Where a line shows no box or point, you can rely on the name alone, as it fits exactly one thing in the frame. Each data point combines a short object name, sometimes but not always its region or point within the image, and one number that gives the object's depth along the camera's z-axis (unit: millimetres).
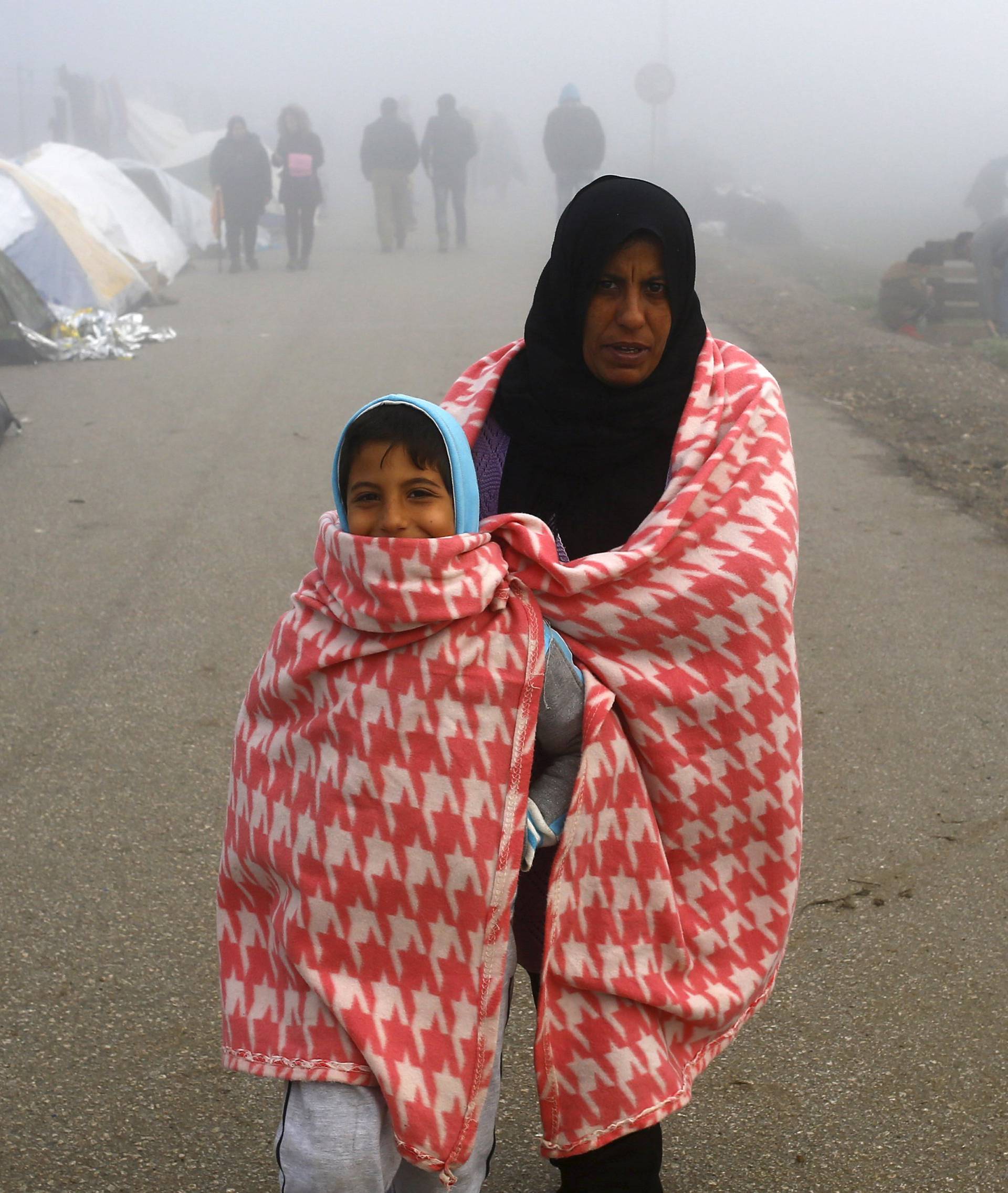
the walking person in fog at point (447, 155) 22250
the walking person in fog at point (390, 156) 22109
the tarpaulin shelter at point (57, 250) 13366
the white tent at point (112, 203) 16734
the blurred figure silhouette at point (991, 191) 27906
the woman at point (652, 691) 2127
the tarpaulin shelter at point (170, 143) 32062
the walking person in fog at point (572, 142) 21562
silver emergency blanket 12297
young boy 1896
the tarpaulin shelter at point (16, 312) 12070
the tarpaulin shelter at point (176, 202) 21641
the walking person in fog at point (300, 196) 20562
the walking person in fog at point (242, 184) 20500
